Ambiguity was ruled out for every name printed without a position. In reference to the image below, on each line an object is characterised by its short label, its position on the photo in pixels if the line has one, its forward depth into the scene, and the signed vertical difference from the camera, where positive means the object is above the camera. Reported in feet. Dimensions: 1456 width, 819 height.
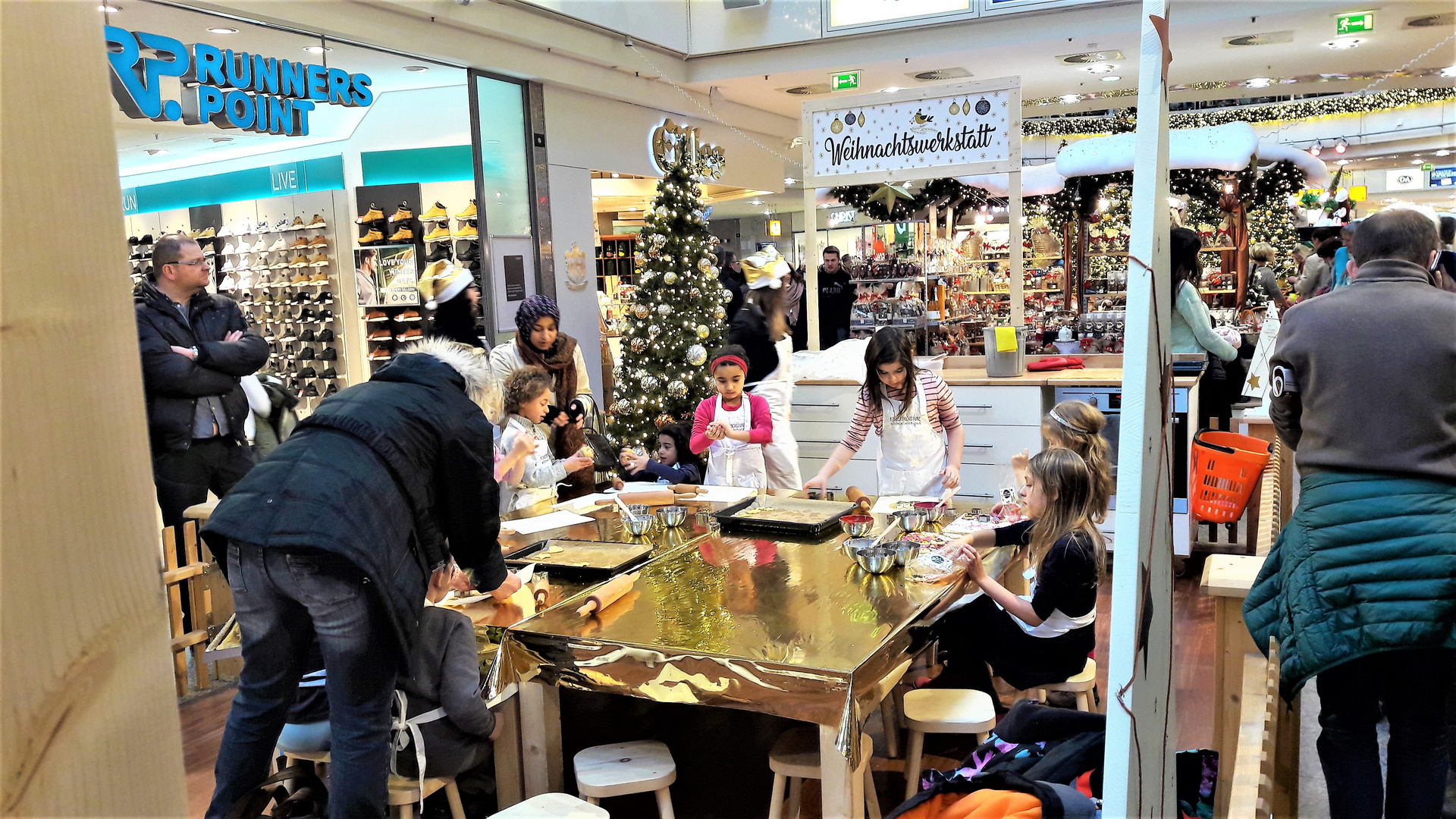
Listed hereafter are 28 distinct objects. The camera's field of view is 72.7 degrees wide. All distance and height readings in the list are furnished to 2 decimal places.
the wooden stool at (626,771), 8.27 -4.01
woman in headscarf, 17.48 -0.93
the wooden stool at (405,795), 7.77 -3.83
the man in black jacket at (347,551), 7.04 -1.77
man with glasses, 13.70 -0.89
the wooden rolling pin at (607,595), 8.41 -2.59
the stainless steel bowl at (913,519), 10.93 -2.56
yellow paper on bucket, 19.76 -1.09
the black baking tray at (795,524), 11.00 -2.62
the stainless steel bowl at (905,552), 9.62 -2.56
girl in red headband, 15.34 -2.10
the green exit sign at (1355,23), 25.21 +6.36
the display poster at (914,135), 21.65 +3.41
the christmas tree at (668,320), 24.76 -0.62
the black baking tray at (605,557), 9.61 -2.61
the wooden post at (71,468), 1.71 -0.28
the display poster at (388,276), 29.12 +0.87
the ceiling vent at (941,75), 30.27 +6.51
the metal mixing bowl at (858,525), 10.80 -2.62
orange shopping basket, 15.31 -3.05
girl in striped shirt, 14.55 -1.97
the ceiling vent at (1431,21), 25.61 +6.47
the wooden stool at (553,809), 6.95 -3.60
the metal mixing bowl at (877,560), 9.41 -2.58
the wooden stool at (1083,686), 9.82 -3.99
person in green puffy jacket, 6.77 -1.77
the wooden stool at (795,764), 8.34 -3.98
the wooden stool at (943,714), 8.95 -3.89
